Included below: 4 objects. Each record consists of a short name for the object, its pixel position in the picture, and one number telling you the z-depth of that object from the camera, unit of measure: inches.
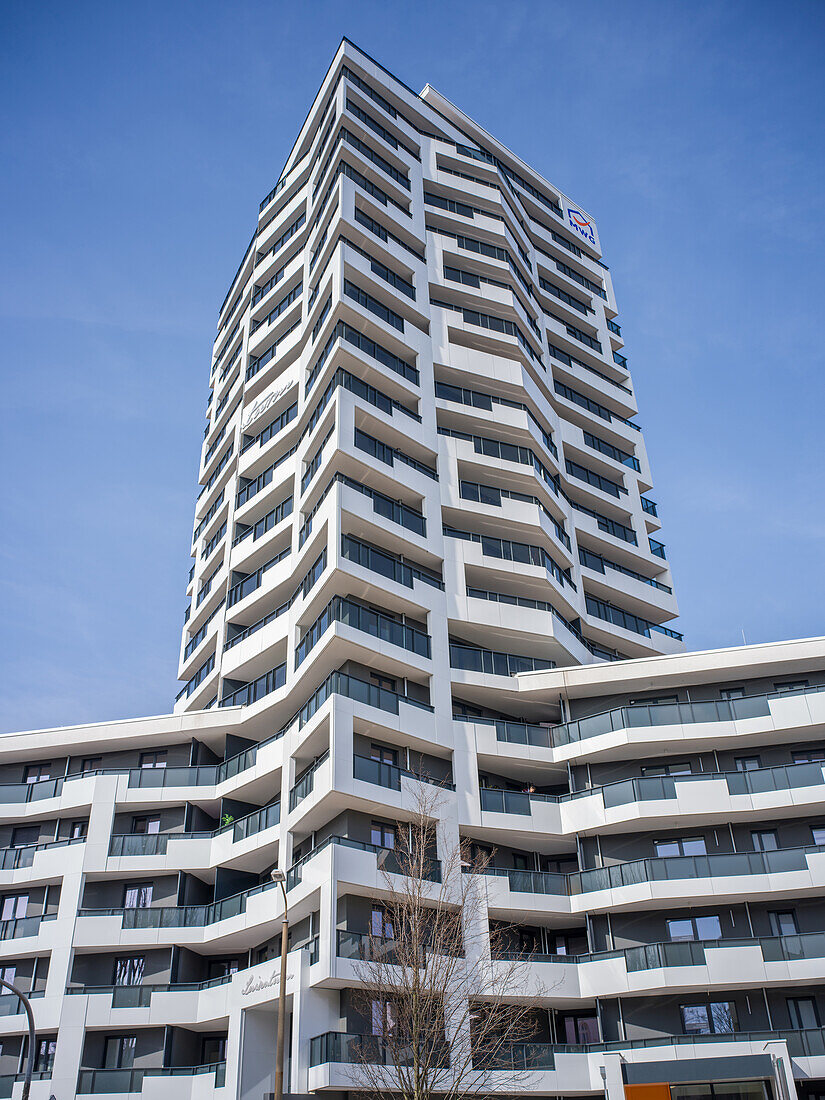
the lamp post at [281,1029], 877.6
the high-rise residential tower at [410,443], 1558.8
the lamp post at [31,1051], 964.2
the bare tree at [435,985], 1078.4
